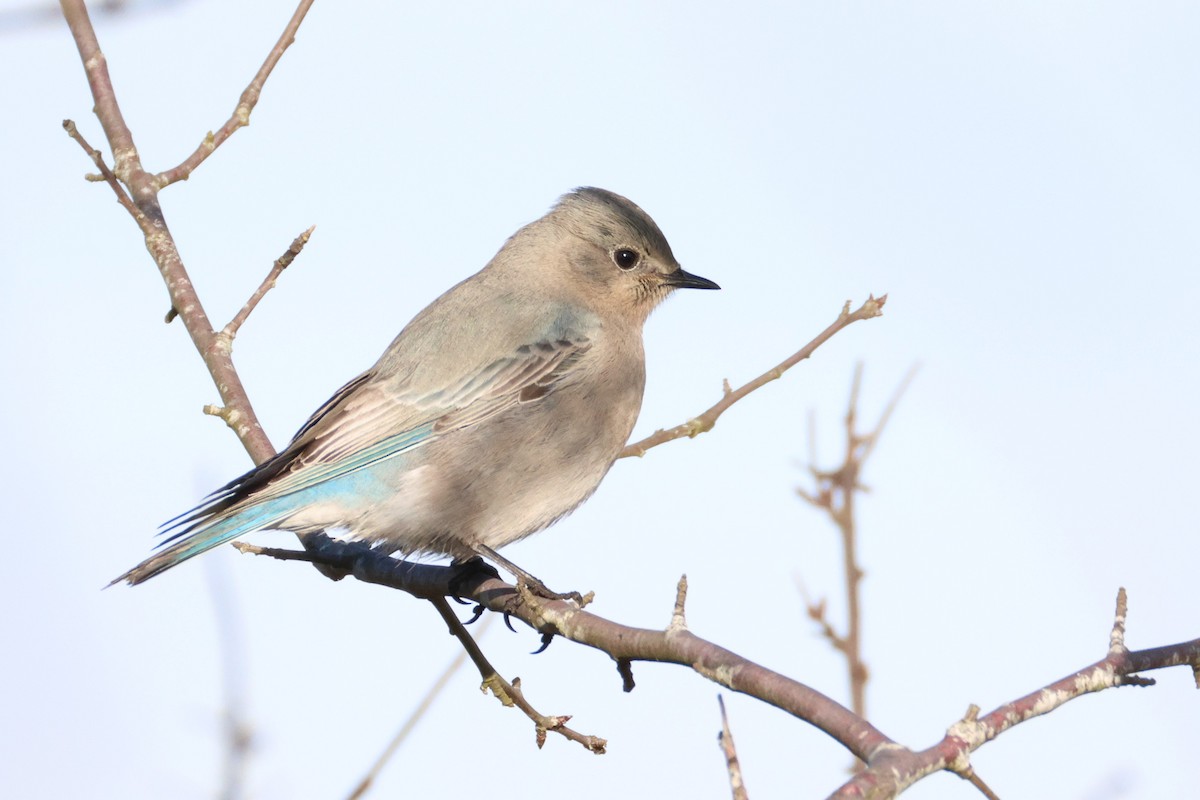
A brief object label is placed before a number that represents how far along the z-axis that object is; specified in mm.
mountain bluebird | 10727
